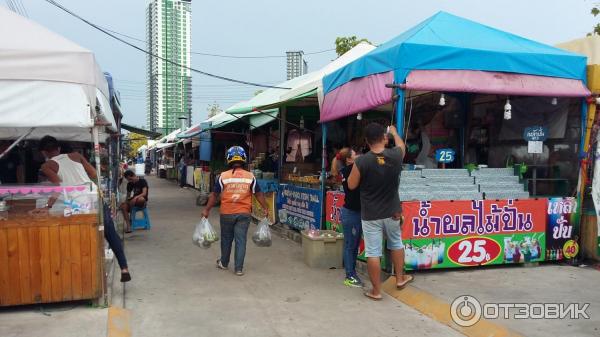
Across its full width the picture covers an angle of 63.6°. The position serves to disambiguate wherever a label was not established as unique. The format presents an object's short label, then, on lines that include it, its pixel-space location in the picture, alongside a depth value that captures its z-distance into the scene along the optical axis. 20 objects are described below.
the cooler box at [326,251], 6.77
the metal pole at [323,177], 8.16
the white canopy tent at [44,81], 4.46
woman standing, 5.92
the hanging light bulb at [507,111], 6.48
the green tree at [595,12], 10.38
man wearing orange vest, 6.38
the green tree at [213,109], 59.69
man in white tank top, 5.20
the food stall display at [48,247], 4.61
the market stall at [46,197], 4.51
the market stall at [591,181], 6.67
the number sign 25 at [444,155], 6.91
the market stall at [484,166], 6.03
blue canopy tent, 5.90
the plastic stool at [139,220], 10.25
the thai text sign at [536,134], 7.06
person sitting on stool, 10.12
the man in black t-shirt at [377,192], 5.18
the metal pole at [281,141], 10.82
